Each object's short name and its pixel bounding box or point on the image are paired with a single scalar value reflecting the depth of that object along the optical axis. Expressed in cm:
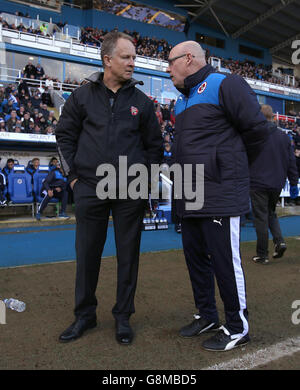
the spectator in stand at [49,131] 1191
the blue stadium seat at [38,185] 941
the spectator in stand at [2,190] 877
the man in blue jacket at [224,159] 229
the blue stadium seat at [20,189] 912
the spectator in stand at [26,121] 1162
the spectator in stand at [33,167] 988
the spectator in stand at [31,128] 1164
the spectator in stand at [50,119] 1286
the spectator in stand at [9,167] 965
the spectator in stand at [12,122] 1130
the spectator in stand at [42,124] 1223
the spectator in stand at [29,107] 1319
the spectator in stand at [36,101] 1441
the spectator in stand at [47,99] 1599
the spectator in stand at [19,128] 1134
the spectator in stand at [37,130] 1174
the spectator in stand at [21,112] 1277
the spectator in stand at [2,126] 1104
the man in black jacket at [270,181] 469
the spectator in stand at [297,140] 1442
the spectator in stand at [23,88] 1475
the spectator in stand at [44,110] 1348
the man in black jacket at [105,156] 251
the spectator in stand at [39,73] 1868
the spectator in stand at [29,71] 1819
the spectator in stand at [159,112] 1702
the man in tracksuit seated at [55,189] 896
